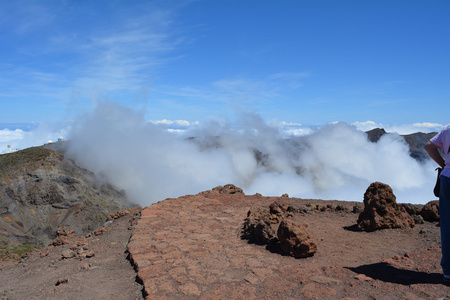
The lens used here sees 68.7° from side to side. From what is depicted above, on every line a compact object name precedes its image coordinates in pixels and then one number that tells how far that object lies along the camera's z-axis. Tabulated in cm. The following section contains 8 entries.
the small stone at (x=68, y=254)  641
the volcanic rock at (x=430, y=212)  704
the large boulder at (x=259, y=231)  593
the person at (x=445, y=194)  374
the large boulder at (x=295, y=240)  517
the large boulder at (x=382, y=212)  647
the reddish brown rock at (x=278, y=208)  802
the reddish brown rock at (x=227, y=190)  1145
